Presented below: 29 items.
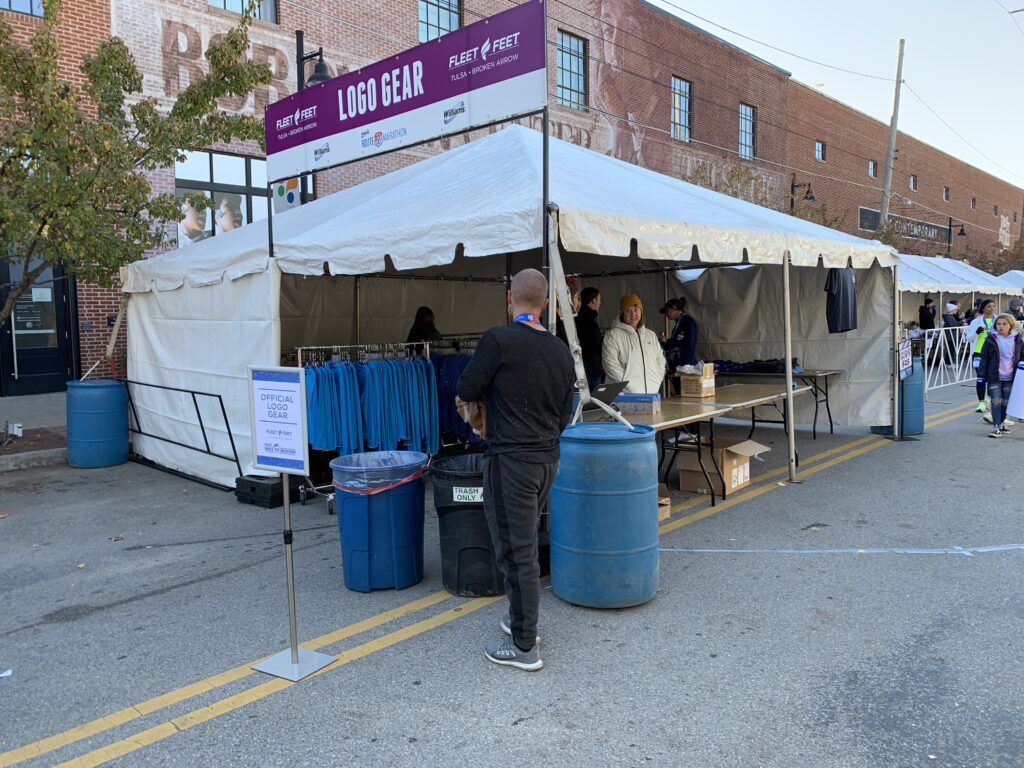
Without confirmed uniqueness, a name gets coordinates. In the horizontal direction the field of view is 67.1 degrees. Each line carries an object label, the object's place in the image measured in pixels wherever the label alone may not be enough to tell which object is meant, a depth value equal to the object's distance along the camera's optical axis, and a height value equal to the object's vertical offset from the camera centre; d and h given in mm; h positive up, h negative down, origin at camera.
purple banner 5266 +1946
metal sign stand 3934 -1717
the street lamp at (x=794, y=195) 30100 +5449
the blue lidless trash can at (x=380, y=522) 4957 -1232
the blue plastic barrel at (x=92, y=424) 9586 -1109
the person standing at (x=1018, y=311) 21870 +484
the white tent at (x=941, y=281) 22109 +1527
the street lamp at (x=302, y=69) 11255 +4045
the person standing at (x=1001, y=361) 10461 -443
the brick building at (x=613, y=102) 14750 +6981
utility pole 25036 +6479
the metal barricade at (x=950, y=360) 17750 -825
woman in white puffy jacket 7566 -189
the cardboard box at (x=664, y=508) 6762 -1563
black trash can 4828 -1277
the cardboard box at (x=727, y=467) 7650 -1369
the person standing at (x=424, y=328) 9805 +61
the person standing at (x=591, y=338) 9031 -76
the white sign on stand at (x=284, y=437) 3965 -544
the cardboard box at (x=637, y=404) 7031 -663
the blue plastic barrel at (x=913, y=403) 10453 -1007
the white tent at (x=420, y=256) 6074 +739
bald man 3930 -514
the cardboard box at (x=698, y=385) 8328 -585
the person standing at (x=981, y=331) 12180 -60
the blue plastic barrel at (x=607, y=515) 4547 -1096
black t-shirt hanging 10031 +373
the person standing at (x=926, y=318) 23000 +327
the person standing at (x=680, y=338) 10125 -96
